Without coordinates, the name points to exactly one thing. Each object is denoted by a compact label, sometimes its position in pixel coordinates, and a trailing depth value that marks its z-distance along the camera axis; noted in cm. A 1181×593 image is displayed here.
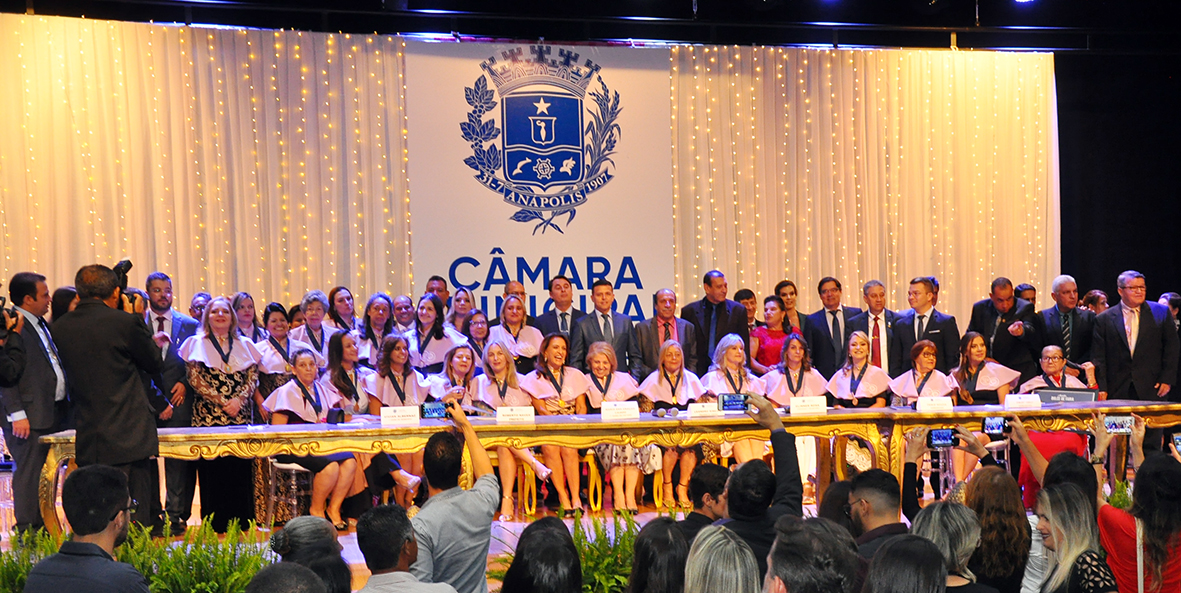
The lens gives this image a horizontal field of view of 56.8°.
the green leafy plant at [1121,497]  510
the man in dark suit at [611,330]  748
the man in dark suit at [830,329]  798
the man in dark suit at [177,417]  616
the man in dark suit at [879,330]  772
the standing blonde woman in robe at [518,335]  741
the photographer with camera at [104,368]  479
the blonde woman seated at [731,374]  689
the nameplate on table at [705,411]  578
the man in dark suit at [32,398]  523
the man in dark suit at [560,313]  774
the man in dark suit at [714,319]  794
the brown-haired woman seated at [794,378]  698
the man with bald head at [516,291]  790
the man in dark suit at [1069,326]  802
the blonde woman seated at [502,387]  650
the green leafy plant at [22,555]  411
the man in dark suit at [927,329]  775
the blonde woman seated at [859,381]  700
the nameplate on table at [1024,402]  604
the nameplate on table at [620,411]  575
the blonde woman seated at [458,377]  653
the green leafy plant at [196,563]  411
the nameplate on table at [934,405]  597
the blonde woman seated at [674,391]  680
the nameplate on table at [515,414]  555
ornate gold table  514
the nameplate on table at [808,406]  586
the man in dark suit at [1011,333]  795
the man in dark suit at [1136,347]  773
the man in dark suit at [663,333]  761
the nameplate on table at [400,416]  540
